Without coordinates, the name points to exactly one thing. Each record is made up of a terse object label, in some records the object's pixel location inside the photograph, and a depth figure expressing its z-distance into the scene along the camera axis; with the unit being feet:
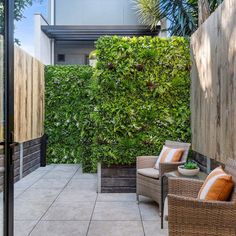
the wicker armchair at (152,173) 10.18
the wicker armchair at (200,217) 5.61
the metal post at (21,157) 14.53
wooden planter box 12.88
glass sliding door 6.00
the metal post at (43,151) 17.52
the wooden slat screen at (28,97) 13.19
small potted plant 8.81
